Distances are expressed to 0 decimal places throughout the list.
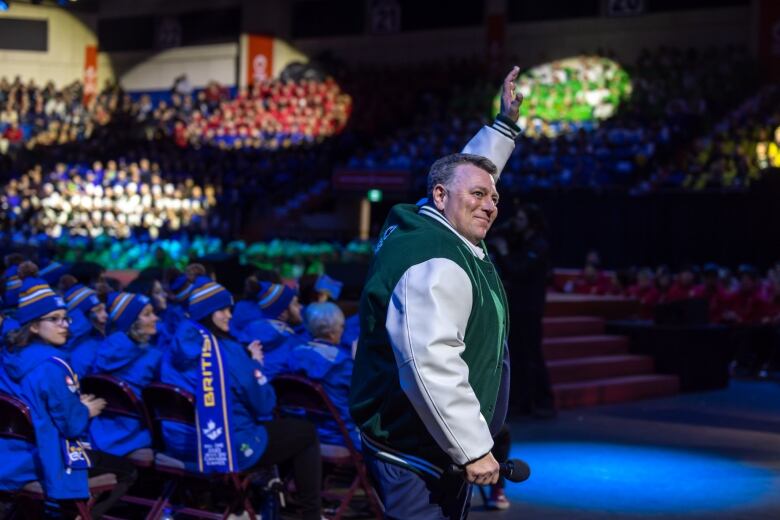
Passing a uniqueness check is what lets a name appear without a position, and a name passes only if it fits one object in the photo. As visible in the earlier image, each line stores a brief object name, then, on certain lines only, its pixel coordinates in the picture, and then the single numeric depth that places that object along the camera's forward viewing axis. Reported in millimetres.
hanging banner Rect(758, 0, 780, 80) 26109
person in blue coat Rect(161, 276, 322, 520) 6281
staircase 12875
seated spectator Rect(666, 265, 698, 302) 17153
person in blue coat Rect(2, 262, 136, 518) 5645
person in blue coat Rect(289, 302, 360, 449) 7102
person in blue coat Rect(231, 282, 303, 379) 7484
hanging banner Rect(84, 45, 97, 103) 42250
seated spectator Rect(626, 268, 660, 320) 17172
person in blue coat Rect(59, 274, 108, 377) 6984
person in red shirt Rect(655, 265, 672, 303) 17533
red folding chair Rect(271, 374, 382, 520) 6988
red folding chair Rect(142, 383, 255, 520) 6332
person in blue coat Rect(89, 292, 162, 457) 6625
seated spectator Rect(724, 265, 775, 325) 16594
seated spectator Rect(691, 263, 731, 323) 16984
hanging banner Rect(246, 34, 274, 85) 37500
